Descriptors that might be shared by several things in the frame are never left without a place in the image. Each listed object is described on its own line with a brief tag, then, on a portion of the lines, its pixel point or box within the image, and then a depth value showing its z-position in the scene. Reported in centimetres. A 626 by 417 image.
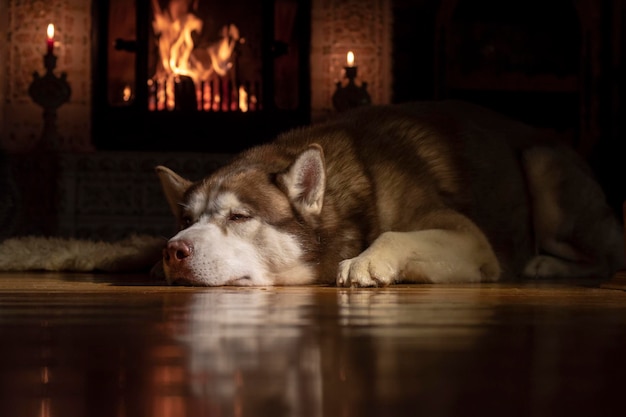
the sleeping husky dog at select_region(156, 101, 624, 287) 254
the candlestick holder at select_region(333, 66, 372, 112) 557
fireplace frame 552
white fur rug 352
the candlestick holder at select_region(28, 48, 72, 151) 542
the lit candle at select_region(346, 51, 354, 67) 542
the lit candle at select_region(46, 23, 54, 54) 499
